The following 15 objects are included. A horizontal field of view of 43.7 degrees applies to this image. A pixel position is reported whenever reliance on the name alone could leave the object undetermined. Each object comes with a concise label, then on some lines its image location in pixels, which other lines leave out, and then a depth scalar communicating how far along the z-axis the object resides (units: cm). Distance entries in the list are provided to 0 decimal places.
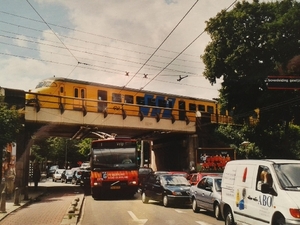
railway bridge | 2517
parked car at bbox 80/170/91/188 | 2769
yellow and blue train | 2572
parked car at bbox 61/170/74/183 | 4334
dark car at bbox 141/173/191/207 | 1627
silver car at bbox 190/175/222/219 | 1304
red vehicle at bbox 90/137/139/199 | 2008
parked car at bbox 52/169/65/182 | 4734
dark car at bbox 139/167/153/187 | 2819
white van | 761
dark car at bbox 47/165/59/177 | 6119
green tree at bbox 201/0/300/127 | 2811
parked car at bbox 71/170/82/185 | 3753
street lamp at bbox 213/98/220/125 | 3597
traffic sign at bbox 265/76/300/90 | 2672
